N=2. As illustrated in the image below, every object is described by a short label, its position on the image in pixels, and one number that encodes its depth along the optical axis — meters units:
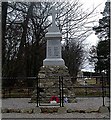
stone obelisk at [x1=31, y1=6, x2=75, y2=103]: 13.45
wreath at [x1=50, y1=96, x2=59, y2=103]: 11.71
